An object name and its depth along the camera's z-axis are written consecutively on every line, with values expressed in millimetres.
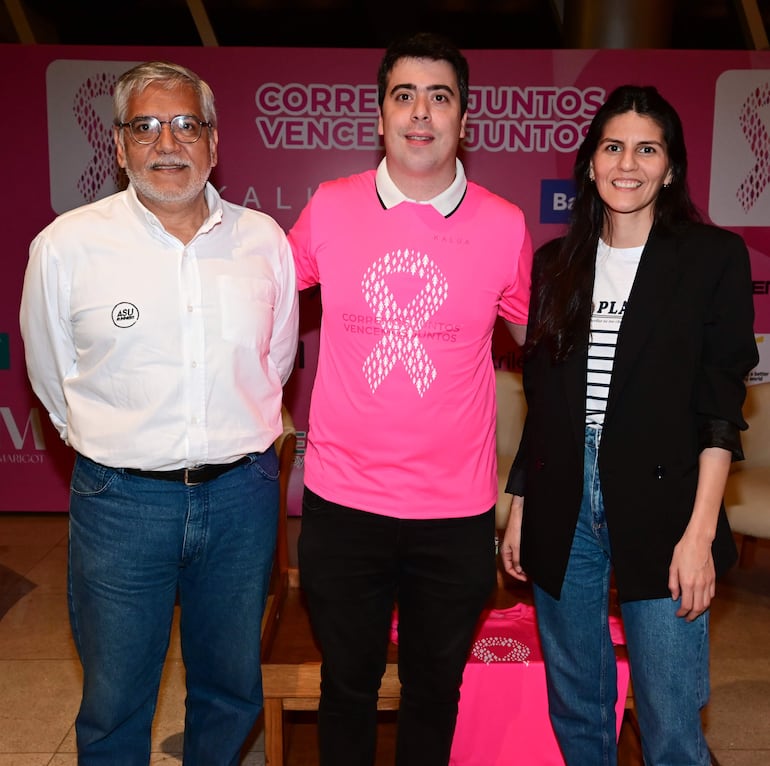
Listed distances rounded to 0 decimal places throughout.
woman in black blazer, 1828
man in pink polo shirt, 2010
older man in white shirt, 1909
